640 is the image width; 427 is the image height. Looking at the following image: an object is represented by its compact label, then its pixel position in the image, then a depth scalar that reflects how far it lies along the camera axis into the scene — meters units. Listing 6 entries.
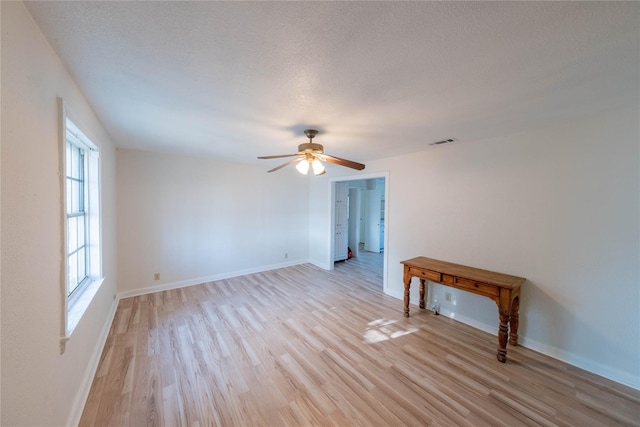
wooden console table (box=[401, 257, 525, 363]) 2.31
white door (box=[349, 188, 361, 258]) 6.95
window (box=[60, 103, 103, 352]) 1.94
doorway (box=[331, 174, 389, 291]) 5.28
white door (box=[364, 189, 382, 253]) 7.62
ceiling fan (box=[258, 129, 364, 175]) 2.39
